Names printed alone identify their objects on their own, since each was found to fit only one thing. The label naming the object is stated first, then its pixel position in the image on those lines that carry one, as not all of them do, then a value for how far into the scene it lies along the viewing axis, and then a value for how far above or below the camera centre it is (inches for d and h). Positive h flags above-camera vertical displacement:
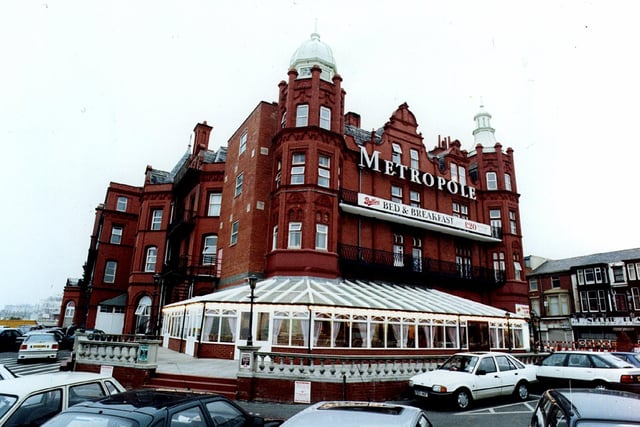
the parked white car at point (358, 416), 154.9 -38.4
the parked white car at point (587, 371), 474.3 -52.4
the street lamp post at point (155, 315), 1112.2 +1.3
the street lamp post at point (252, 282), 571.8 +52.2
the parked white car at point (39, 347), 805.9 -72.4
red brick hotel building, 735.1 +212.9
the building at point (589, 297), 1630.2 +145.4
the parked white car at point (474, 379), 439.2 -61.8
